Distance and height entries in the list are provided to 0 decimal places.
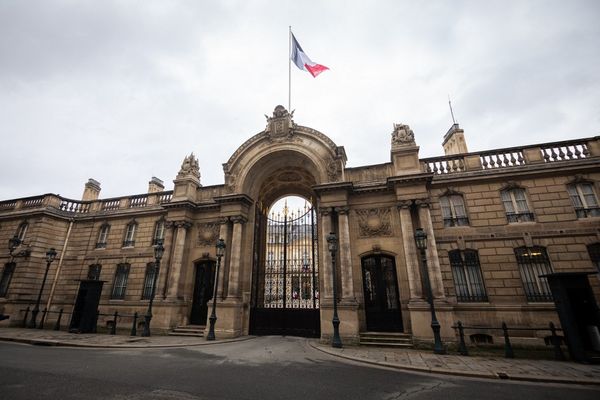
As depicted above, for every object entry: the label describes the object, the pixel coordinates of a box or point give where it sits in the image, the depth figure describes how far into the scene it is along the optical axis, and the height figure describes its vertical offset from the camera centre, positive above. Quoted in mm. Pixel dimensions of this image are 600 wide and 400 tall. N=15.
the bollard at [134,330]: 14547 -1679
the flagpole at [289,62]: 19047 +16246
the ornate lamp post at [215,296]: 14020 +51
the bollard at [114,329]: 15597 -1739
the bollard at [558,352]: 9953 -2064
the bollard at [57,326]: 17044 -1714
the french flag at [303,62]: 17750 +15350
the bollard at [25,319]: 17719 -1312
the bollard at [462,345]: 10755 -1911
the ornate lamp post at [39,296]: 17578 +136
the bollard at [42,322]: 17383 -1487
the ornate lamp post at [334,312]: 12008 -714
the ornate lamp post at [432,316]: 10859 -802
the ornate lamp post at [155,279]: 14688 +988
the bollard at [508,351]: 10408 -2081
